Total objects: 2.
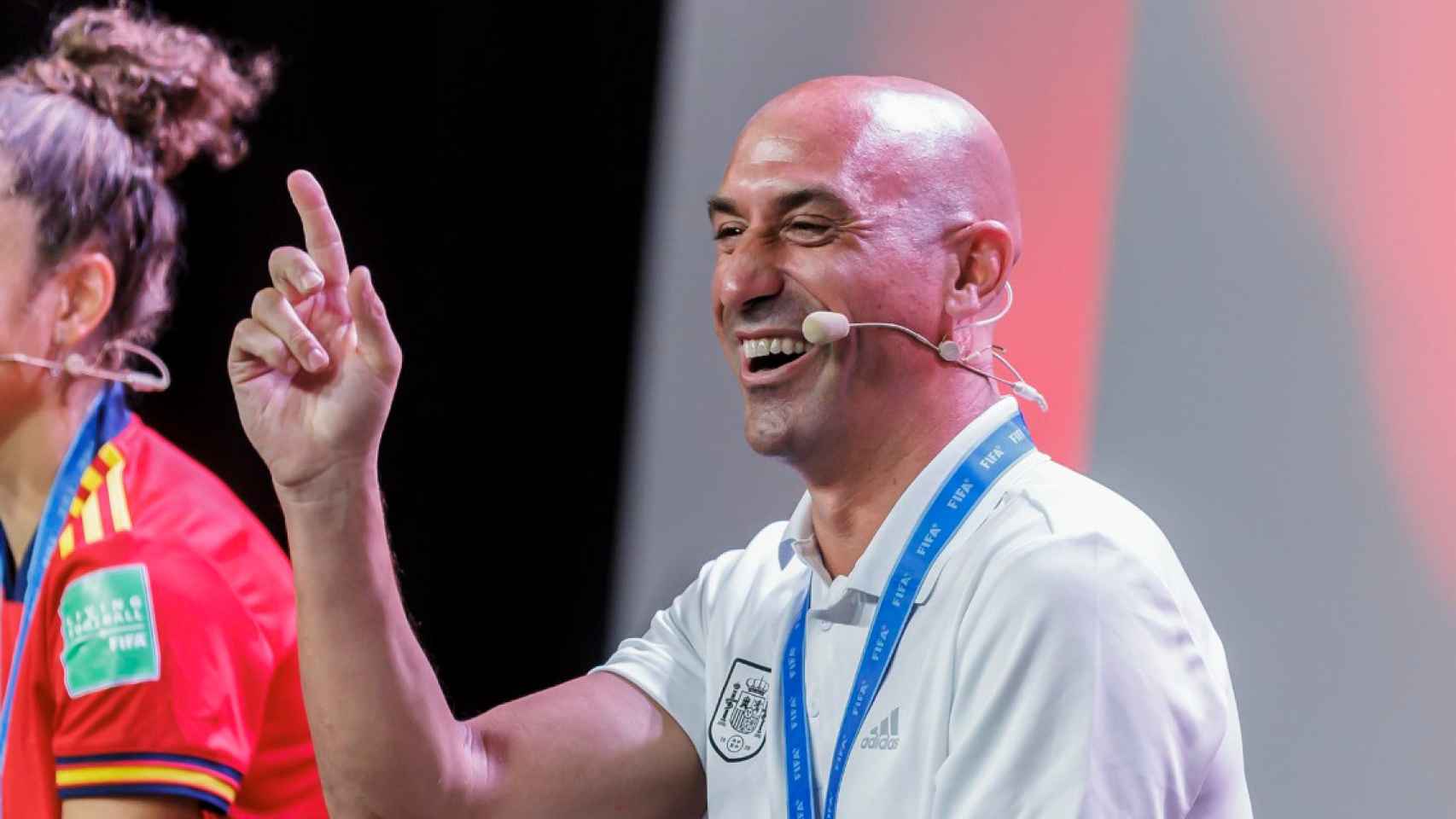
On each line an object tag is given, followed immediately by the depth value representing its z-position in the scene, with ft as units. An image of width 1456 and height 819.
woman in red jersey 17.41
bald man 16.44
